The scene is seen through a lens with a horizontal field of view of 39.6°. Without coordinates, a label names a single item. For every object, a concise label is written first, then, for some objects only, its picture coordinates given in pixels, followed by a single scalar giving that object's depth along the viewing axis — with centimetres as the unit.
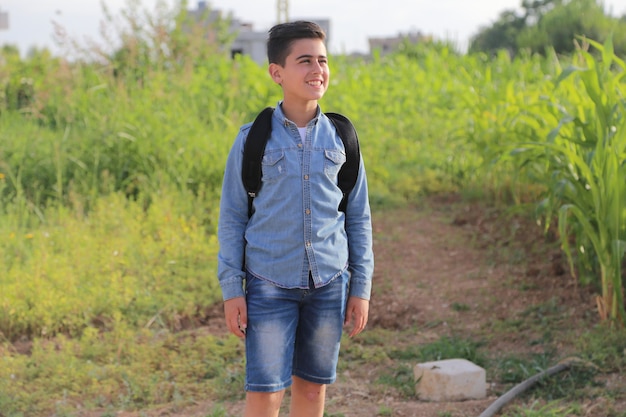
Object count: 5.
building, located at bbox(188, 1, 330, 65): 4294
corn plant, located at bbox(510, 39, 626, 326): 410
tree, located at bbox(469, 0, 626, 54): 3375
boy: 240
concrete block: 380
